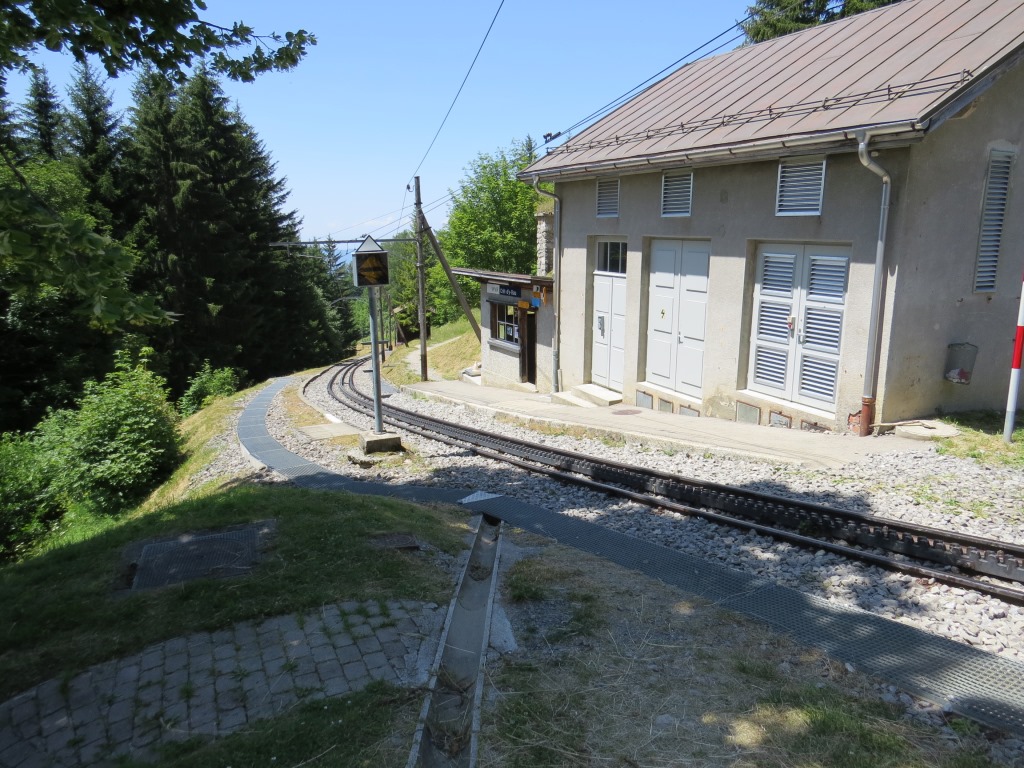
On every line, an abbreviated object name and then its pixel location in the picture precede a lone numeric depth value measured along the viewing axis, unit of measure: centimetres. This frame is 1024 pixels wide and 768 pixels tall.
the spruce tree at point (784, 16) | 2682
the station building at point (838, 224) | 958
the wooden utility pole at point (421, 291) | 2565
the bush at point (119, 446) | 1305
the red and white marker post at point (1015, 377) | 875
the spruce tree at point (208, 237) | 3503
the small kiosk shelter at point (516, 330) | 1980
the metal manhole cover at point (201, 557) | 522
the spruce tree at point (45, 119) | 3453
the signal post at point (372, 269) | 1162
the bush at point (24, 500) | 1127
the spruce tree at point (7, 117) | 2250
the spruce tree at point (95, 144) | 3338
